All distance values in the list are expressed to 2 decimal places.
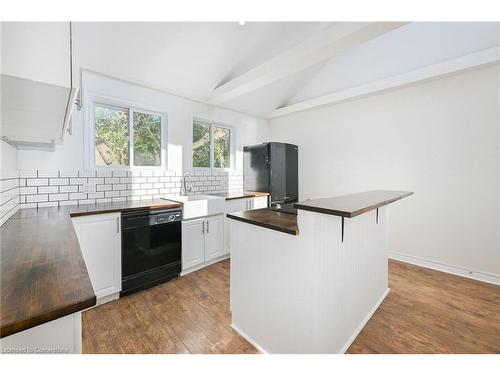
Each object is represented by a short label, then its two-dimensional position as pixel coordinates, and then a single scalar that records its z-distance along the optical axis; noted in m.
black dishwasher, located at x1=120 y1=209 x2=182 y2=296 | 2.29
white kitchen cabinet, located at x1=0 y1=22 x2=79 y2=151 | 0.66
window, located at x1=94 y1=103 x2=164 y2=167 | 2.76
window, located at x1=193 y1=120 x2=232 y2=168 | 3.71
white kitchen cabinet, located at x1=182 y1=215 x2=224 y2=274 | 2.77
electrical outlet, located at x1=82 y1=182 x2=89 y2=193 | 2.54
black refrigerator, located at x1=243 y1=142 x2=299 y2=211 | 3.82
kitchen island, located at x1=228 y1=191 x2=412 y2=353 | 1.34
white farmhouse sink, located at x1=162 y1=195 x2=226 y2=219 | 2.71
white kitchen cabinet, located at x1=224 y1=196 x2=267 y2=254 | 3.22
